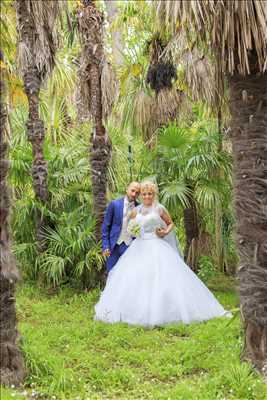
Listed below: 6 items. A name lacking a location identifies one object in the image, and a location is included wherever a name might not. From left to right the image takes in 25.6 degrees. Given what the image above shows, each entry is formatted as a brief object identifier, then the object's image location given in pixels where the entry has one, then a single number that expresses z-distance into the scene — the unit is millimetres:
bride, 7984
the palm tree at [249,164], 5941
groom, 9258
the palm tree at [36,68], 10117
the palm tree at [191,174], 10617
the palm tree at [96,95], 10766
